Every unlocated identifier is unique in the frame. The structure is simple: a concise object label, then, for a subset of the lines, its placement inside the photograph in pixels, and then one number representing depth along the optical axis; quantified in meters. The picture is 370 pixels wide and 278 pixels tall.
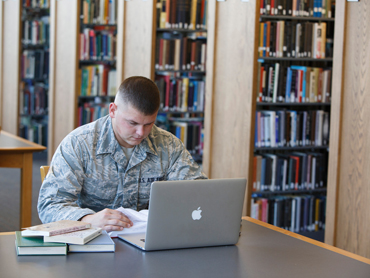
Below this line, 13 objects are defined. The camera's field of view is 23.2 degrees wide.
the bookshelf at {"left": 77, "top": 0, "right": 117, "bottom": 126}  6.78
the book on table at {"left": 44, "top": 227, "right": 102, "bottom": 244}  2.45
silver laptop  2.46
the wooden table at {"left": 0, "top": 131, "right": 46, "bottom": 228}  4.05
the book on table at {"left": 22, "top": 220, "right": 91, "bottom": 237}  2.45
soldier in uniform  2.74
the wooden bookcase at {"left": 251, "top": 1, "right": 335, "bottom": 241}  4.66
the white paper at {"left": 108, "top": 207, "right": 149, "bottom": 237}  2.62
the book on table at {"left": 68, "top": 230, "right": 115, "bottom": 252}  2.46
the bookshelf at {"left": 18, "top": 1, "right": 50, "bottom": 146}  8.35
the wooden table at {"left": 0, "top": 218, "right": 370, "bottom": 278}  2.36
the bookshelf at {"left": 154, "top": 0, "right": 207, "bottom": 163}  5.40
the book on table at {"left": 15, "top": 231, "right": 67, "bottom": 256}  2.43
